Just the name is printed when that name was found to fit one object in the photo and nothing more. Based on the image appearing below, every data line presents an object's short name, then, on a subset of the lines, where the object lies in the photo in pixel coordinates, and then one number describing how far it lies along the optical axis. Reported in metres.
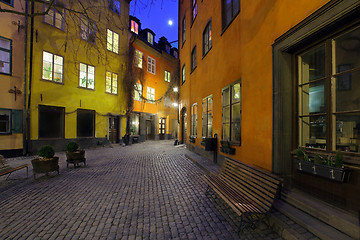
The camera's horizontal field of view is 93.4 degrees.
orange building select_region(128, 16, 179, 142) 16.53
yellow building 9.74
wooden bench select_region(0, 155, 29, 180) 4.62
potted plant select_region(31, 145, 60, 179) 5.19
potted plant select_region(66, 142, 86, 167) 6.64
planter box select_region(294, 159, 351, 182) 2.20
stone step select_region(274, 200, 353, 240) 2.04
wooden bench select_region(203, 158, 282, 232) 2.57
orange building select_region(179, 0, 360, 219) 2.35
